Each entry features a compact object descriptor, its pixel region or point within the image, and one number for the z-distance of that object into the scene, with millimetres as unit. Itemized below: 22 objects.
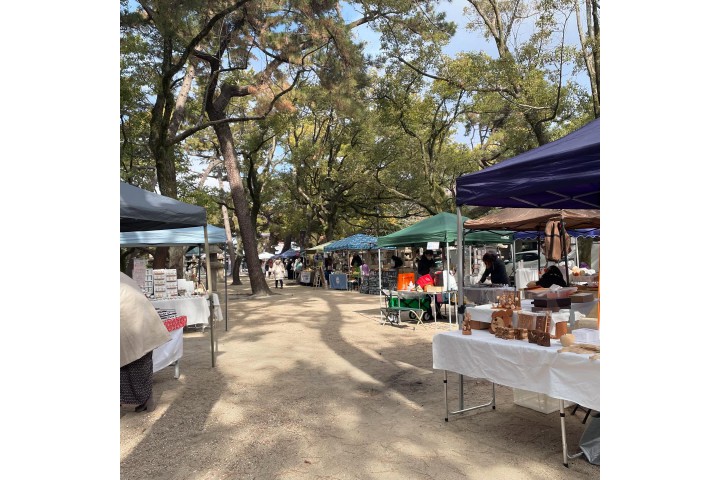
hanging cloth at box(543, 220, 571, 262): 5723
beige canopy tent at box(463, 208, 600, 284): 9414
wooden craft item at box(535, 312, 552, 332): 3760
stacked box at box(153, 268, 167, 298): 8547
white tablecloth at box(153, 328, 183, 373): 5820
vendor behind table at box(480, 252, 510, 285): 11227
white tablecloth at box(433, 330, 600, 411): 3195
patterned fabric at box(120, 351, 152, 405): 4914
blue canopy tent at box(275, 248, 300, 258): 35656
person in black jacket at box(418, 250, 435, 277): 13156
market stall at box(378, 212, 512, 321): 10586
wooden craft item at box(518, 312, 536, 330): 3994
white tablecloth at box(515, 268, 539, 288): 14636
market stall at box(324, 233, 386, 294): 20062
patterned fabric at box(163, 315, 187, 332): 5943
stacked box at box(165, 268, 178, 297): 8734
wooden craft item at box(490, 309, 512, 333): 4188
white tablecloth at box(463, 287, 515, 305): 10539
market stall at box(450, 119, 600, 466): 3281
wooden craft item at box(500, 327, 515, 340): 3992
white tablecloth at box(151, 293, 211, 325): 8867
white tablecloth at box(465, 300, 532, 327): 5027
